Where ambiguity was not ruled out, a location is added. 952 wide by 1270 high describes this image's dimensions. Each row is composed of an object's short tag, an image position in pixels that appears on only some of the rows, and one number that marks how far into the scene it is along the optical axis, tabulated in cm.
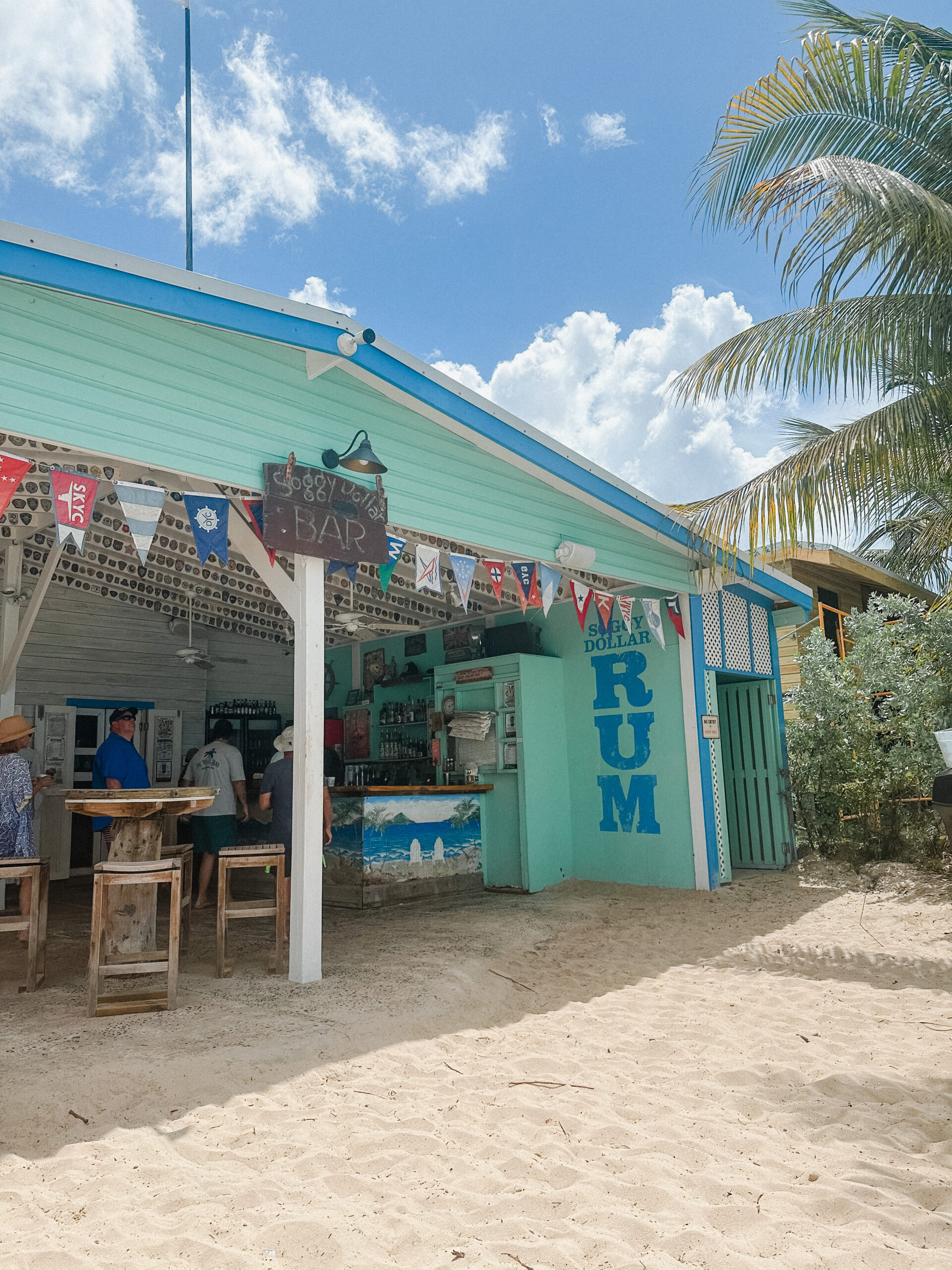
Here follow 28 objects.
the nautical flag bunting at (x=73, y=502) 420
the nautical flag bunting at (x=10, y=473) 408
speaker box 898
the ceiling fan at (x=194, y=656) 1044
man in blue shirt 616
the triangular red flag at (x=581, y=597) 709
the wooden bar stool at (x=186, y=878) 583
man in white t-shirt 701
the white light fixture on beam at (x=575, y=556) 702
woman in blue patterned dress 518
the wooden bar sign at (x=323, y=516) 497
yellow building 1233
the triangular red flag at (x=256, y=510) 504
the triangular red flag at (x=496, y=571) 670
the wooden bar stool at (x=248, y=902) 495
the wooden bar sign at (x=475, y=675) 890
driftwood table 495
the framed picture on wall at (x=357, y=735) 1077
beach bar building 458
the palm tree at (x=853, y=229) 556
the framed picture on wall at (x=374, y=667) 1080
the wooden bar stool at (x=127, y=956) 422
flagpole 566
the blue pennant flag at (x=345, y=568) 554
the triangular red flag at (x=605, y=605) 777
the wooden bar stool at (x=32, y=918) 461
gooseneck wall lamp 511
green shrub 863
